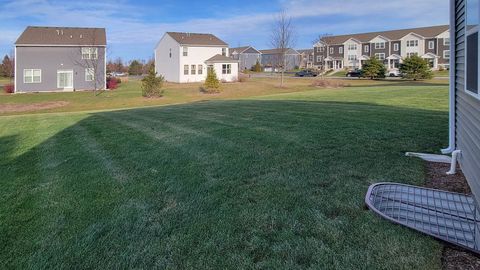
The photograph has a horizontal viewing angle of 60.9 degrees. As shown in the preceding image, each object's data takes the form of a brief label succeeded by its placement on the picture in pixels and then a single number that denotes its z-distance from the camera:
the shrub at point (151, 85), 31.11
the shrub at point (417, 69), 43.69
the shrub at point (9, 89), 38.28
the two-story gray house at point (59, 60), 38.81
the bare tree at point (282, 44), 42.22
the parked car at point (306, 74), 63.86
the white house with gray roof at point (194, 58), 46.94
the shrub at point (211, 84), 34.22
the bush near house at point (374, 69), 48.69
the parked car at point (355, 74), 54.14
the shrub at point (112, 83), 42.25
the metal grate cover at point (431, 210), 3.45
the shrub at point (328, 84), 37.59
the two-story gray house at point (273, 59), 90.54
